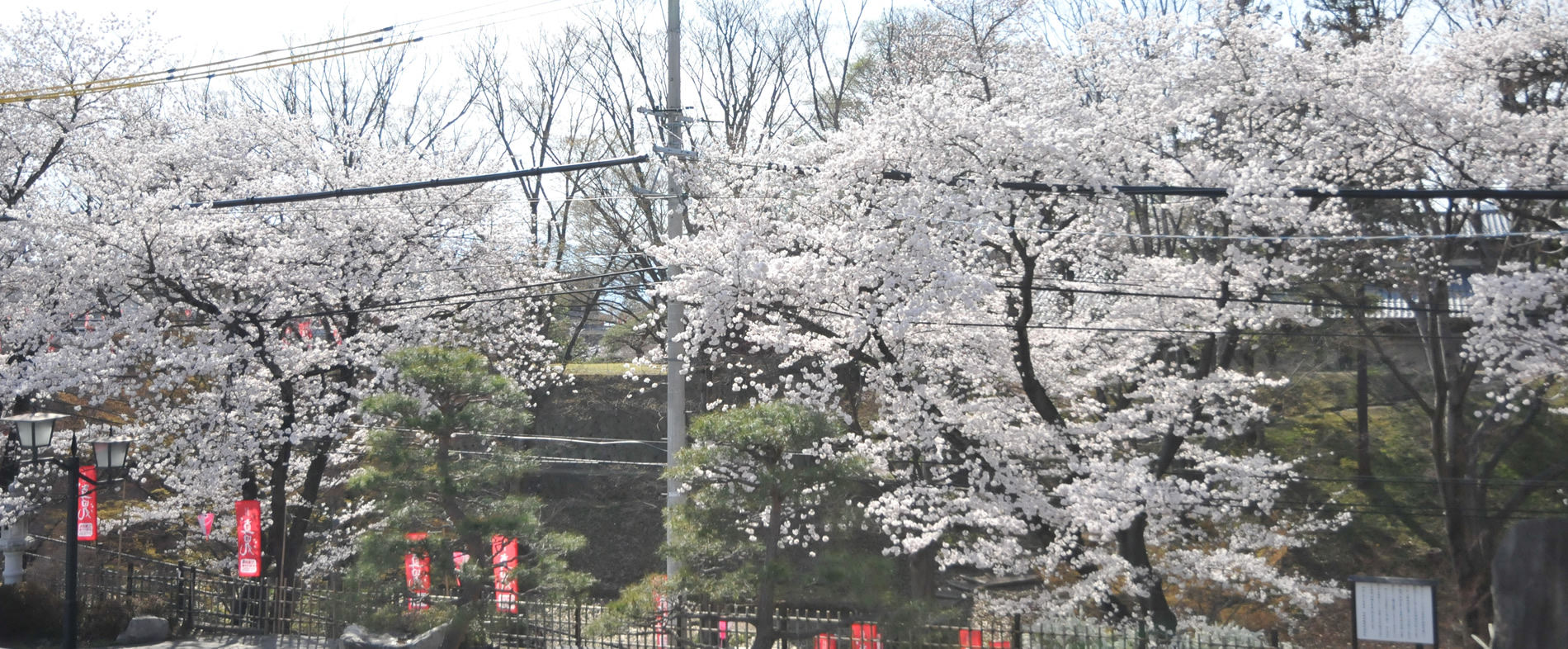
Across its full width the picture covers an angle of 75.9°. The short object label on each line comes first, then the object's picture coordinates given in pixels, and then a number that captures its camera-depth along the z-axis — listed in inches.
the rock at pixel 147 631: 477.4
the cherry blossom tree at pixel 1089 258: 390.9
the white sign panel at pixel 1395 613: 344.2
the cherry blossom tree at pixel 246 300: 485.4
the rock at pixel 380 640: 393.7
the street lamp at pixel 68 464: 399.5
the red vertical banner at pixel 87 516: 549.3
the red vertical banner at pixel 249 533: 524.1
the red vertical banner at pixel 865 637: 358.3
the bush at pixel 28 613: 510.9
